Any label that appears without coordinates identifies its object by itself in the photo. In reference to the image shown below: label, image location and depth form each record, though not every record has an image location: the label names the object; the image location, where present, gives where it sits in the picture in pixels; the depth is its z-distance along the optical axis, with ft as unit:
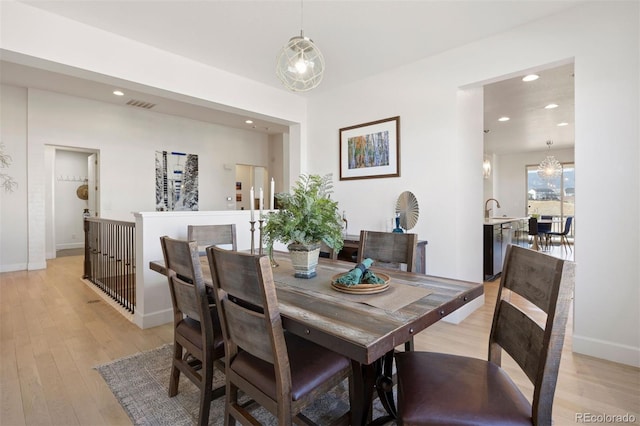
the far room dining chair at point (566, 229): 24.86
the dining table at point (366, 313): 3.31
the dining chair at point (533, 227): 22.88
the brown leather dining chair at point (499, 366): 3.18
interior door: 20.04
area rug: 5.63
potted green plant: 5.39
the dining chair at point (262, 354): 3.67
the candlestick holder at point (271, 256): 5.74
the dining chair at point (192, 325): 4.99
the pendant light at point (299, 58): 6.39
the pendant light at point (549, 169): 24.73
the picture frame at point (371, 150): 11.56
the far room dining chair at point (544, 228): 25.23
